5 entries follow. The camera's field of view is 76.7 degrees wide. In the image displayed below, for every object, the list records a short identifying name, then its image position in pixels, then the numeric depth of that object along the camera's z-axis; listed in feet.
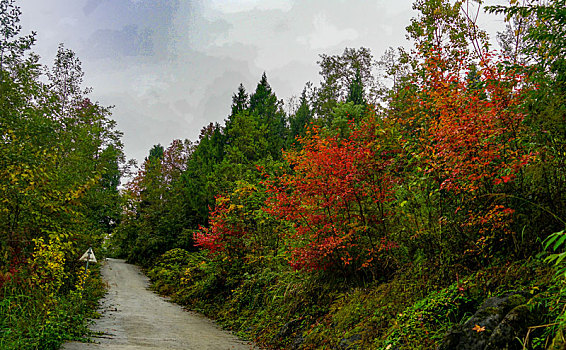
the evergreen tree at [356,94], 78.19
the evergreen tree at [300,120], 87.11
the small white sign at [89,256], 35.01
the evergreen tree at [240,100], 81.03
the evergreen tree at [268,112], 71.46
